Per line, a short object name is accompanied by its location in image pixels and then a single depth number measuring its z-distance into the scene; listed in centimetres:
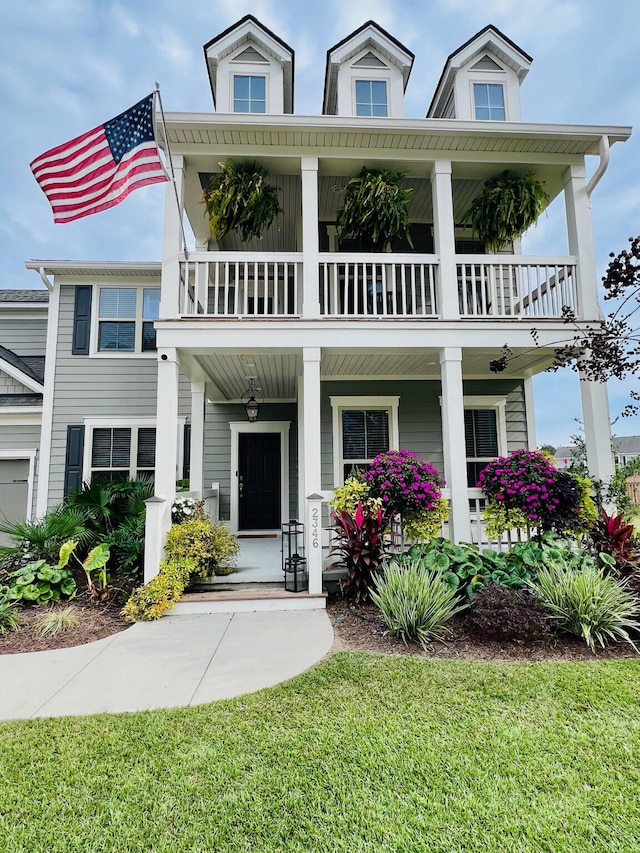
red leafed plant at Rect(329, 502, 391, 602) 501
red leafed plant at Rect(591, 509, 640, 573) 490
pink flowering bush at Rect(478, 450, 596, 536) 541
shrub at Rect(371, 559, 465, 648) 398
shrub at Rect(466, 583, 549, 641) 383
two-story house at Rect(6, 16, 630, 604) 590
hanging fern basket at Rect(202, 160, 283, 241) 599
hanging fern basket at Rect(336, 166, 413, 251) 609
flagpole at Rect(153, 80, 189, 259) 516
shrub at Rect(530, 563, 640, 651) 383
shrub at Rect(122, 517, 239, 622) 492
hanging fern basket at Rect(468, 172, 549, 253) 627
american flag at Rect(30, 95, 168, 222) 517
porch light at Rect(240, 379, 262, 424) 819
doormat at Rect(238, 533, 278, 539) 882
